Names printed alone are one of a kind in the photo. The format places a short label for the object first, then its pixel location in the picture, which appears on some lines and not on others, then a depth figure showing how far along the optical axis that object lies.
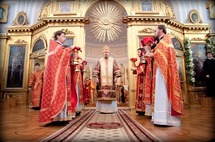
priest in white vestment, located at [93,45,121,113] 5.79
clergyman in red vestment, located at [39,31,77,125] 2.91
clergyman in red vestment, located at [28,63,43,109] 7.61
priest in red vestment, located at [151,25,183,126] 2.91
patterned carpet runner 2.02
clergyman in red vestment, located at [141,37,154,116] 4.03
